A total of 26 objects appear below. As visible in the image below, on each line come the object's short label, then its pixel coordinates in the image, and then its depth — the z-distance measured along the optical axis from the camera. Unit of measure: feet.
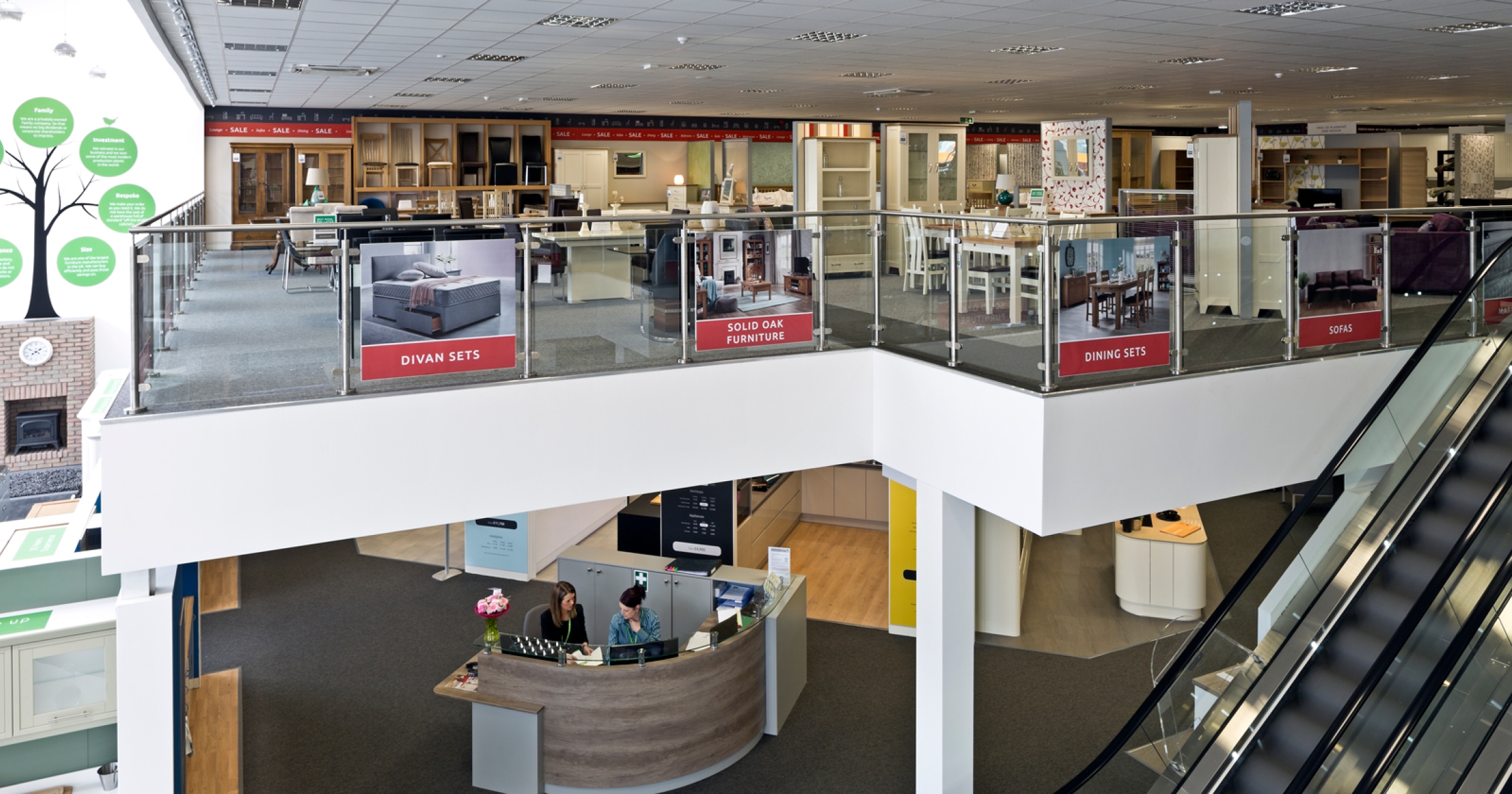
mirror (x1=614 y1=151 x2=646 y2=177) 64.13
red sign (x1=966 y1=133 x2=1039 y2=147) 74.79
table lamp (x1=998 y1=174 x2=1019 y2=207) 45.78
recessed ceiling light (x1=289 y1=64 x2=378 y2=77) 35.73
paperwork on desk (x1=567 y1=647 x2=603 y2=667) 24.49
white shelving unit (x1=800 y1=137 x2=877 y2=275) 40.70
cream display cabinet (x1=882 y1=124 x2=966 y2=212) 44.27
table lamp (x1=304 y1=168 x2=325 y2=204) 42.52
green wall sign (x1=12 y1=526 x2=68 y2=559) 23.91
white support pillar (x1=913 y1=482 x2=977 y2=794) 21.97
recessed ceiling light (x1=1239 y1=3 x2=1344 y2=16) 24.49
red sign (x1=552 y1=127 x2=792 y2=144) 61.87
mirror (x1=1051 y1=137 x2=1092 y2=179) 39.70
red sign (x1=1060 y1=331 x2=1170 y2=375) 18.75
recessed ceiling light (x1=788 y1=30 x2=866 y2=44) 28.37
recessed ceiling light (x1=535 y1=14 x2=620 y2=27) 25.59
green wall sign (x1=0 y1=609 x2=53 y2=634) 22.40
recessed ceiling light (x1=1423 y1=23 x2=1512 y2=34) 27.02
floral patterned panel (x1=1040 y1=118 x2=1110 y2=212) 39.01
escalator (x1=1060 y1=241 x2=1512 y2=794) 16.90
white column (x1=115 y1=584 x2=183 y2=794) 17.25
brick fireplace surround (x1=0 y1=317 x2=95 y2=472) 47.01
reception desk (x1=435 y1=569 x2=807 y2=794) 24.44
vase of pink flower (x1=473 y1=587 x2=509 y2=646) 25.13
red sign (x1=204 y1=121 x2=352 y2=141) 54.08
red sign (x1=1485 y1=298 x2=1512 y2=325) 22.53
